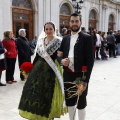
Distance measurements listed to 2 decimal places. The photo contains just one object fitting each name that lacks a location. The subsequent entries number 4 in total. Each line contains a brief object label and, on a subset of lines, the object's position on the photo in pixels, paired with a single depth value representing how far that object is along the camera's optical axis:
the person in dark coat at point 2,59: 5.53
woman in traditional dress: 3.03
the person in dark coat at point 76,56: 2.72
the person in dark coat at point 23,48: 6.11
